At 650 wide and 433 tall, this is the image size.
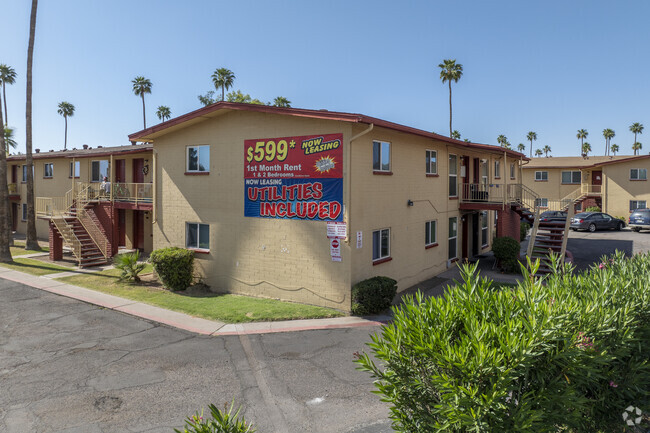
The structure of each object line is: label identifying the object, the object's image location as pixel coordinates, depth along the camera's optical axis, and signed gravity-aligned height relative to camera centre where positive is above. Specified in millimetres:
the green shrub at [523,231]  31694 -2053
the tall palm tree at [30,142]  23953 +3800
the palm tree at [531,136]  106688 +17336
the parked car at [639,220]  35219 -1339
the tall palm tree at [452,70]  54625 +17519
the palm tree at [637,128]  89562 +16219
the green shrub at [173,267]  17062 -2540
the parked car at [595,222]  36469 -1551
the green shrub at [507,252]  20531 -2339
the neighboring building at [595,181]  40719 +2593
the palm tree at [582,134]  104194 +17620
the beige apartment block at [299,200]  14352 +189
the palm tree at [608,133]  95000 +16164
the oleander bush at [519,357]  4309 -1743
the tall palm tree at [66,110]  78000 +17824
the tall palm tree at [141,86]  66250 +18828
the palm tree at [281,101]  49812 +12389
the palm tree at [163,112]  72250 +15995
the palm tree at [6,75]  55062 +17208
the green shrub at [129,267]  18391 -2729
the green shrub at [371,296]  13789 -3037
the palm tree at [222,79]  57750 +17390
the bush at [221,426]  4303 -2333
